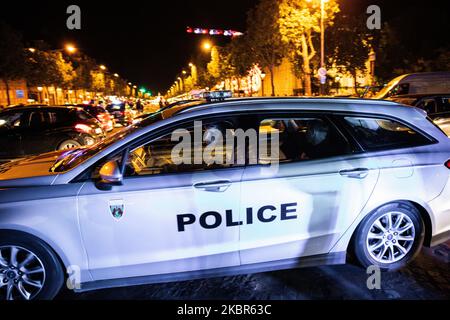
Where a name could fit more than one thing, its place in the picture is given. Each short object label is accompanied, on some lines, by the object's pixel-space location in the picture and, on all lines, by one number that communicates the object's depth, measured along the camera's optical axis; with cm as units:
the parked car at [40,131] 1065
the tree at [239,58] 3860
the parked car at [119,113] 2616
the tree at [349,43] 3238
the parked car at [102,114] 1553
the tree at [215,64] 5766
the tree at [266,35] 2911
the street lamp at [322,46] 2158
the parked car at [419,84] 1623
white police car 332
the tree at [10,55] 3719
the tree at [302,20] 2492
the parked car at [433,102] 1117
